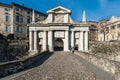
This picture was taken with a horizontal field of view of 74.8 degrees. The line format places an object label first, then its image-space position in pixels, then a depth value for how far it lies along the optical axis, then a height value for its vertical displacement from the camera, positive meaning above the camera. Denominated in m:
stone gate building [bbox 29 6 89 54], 18.54 +1.72
